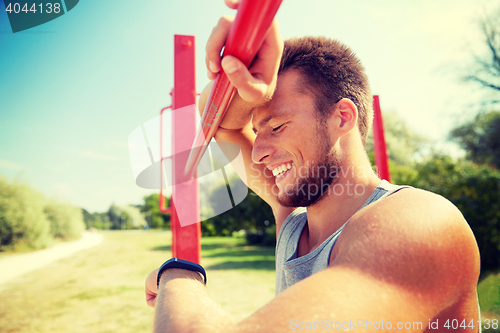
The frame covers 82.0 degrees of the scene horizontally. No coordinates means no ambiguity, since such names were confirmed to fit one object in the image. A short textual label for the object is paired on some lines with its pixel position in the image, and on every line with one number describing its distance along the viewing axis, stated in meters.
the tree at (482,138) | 13.99
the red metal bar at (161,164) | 1.73
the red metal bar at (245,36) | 0.54
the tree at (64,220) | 14.70
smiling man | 0.57
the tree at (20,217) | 11.41
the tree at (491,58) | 11.18
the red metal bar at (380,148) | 2.10
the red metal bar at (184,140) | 1.44
